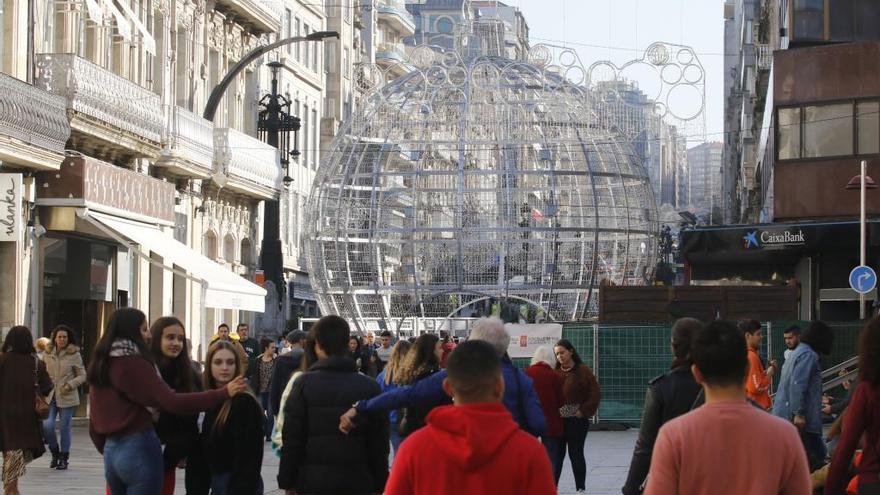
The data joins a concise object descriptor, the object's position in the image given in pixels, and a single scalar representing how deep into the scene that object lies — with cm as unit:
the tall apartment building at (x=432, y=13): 11994
